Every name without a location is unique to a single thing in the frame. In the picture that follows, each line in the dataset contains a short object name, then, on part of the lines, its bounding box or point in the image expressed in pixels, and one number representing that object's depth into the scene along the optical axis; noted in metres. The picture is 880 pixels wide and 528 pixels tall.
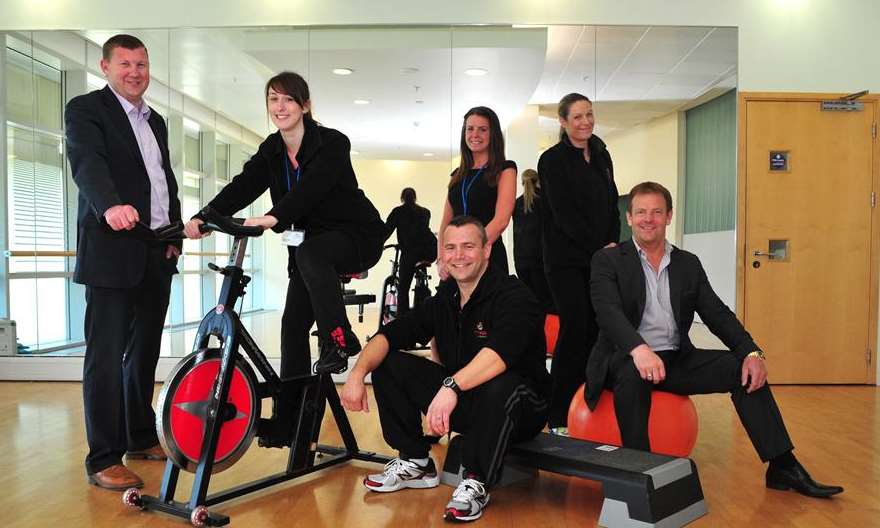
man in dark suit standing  2.85
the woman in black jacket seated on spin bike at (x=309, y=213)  2.69
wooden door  5.41
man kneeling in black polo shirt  2.50
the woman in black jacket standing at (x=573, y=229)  3.54
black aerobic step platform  2.34
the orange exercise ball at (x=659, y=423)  2.83
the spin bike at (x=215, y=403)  2.42
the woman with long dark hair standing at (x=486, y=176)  3.54
